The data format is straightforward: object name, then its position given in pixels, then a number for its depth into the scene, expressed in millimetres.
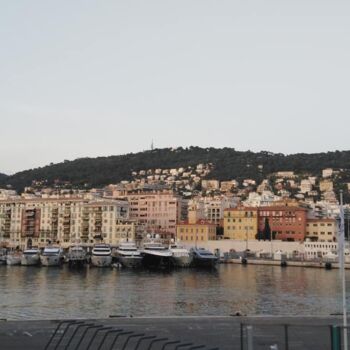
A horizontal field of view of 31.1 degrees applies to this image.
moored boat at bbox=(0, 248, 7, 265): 97875
